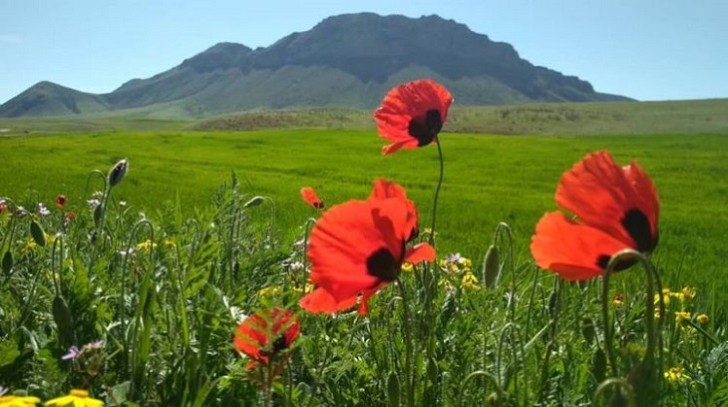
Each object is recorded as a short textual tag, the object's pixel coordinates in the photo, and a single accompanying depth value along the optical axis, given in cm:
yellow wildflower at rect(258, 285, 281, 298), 66
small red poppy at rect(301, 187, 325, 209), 119
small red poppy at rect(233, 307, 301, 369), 42
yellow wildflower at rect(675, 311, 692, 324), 80
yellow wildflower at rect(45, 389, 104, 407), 33
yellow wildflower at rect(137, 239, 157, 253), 97
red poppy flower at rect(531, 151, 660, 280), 32
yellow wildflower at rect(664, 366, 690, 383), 63
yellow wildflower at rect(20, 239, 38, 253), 108
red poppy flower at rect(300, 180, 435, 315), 38
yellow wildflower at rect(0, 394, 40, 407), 32
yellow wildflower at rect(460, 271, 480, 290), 102
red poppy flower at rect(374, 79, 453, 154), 67
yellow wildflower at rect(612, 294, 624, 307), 97
